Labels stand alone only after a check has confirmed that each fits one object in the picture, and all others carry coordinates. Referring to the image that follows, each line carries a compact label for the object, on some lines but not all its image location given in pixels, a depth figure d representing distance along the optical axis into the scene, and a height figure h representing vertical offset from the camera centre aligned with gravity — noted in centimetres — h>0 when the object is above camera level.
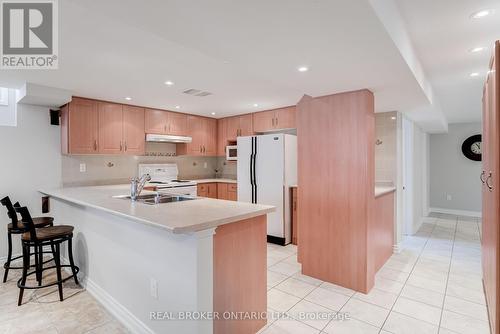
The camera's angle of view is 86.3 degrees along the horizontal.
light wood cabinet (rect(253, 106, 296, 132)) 447 +79
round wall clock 625 +35
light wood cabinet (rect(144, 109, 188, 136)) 450 +77
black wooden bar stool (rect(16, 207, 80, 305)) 237 -66
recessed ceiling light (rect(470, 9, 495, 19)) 177 +101
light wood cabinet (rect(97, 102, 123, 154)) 393 +59
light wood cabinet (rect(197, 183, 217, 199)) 502 -47
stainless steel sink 274 -34
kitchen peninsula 163 -68
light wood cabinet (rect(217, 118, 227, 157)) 549 +60
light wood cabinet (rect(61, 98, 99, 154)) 363 +56
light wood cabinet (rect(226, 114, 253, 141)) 506 +76
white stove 441 -26
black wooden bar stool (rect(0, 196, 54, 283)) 270 -63
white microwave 521 +24
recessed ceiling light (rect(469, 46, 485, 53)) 232 +100
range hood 446 +48
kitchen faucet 262 -19
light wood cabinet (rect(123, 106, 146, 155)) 421 +57
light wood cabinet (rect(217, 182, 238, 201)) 504 -50
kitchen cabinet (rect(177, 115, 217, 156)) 513 +57
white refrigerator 411 -16
